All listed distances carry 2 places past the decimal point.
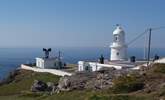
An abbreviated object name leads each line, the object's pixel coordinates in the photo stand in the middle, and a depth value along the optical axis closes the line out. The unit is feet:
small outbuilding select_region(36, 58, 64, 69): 137.83
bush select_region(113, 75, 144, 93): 57.42
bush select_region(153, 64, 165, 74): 65.50
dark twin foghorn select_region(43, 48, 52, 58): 142.24
